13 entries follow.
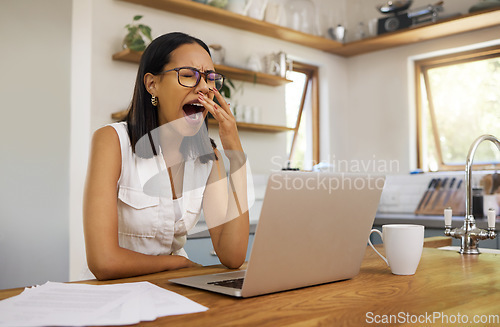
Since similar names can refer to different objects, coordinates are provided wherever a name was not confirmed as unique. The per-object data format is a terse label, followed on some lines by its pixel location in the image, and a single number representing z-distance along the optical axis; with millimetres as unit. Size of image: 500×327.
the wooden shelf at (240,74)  2941
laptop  789
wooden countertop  688
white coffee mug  1052
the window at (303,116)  4375
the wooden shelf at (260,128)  3490
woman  1296
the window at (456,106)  3830
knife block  3434
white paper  645
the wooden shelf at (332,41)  3256
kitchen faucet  1482
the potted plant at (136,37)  2904
